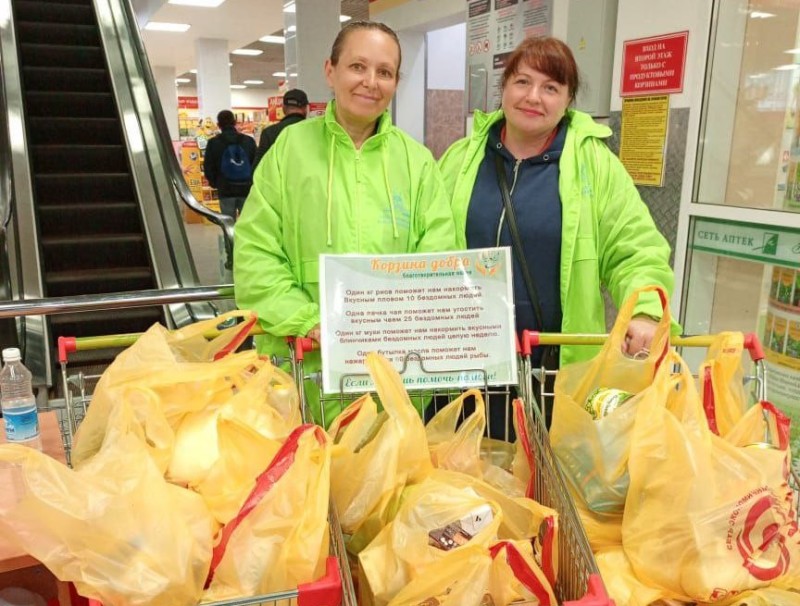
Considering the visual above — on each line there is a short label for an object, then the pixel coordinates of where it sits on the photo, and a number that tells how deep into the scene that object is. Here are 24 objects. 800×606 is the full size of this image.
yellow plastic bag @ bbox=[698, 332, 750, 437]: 1.43
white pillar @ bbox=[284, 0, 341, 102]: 9.20
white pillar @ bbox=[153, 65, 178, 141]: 20.70
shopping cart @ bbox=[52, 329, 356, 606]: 0.99
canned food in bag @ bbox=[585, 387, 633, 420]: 1.34
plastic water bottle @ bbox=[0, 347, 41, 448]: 1.66
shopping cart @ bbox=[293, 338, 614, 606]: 1.11
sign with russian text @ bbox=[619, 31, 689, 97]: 3.49
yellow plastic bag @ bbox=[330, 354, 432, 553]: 1.30
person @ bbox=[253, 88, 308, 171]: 6.89
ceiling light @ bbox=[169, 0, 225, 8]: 12.15
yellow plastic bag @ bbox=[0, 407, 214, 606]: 1.02
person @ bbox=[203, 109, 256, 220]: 8.47
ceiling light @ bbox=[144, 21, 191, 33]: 14.69
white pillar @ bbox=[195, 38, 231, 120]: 16.69
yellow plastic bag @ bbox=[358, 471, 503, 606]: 1.15
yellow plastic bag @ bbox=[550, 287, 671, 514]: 1.29
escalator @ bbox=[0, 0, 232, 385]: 4.57
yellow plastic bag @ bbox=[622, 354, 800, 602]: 1.13
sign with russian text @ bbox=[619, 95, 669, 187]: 3.64
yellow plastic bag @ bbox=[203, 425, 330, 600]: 1.07
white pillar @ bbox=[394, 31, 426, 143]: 7.65
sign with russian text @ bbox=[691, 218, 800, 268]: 3.20
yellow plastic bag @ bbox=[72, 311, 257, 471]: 1.32
